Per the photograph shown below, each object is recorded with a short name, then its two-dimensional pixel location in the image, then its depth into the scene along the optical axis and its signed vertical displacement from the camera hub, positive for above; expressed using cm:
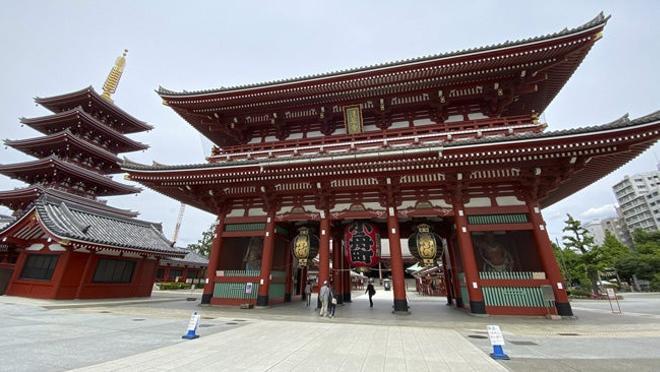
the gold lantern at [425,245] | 1256 +177
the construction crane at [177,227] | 7578 +1478
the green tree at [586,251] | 2612 +329
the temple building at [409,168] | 1085 +477
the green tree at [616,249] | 4150 +584
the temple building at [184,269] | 3675 +179
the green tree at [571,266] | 2784 +203
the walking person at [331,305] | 1092 -85
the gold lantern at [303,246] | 1420 +186
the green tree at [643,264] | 3884 +319
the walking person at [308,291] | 1600 -41
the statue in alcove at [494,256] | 1245 +130
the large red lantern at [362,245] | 1324 +183
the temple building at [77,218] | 1540 +411
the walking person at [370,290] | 1683 -34
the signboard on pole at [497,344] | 530 -109
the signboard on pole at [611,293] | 1365 -30
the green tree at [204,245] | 5753 +773
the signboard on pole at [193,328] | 669 -107
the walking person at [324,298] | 1123 -56
